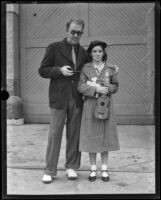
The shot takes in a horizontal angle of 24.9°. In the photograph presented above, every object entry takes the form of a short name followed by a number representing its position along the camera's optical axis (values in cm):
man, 338
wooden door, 553
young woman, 338
